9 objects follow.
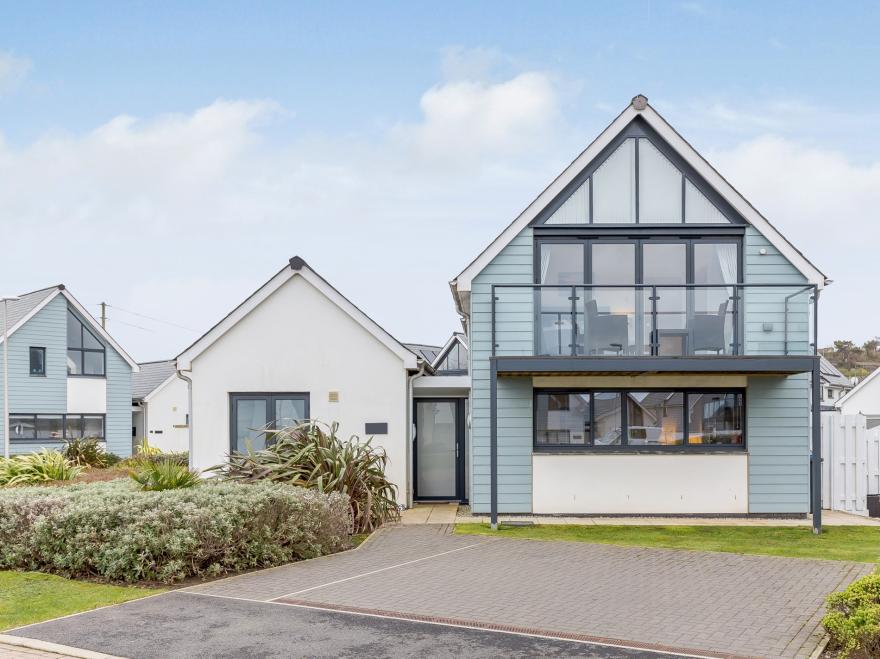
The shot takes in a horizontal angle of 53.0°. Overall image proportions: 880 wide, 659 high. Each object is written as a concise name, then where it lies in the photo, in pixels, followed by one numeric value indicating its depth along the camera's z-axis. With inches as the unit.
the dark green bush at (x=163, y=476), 469.1
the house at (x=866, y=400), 1389.0
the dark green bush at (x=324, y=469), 535.5
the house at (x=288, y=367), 659.4
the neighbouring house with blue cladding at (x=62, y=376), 1161.4
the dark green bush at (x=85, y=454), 983.0
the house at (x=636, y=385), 596.7
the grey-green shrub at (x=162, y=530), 384.8
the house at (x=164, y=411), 1549.0
